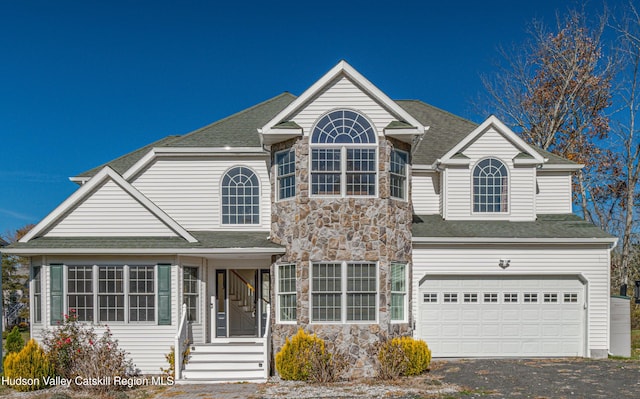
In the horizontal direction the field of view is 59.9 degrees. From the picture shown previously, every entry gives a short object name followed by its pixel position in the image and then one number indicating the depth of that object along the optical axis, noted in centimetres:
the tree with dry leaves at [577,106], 2869
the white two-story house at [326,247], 1425
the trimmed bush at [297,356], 1345
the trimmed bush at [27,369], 1292
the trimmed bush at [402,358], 1347
